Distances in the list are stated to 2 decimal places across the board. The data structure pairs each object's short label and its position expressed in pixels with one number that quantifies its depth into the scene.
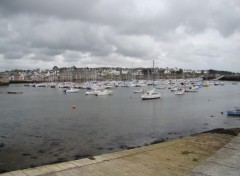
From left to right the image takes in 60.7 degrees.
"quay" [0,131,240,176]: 5.67
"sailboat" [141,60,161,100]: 48.32
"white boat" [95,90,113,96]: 60.21
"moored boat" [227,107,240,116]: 27.94
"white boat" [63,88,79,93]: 72.40
